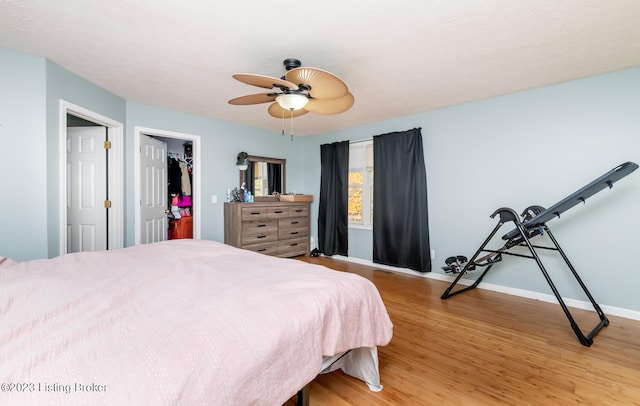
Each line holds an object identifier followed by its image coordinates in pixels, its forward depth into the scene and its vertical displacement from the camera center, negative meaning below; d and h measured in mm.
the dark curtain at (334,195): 4691 +63
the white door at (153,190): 3566 +114
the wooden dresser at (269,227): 4062 -480
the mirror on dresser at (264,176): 4602 +397
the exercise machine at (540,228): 2066 -264
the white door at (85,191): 3162 +74
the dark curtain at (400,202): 3760 -49
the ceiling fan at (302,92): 1789 +820
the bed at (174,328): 702 -458
